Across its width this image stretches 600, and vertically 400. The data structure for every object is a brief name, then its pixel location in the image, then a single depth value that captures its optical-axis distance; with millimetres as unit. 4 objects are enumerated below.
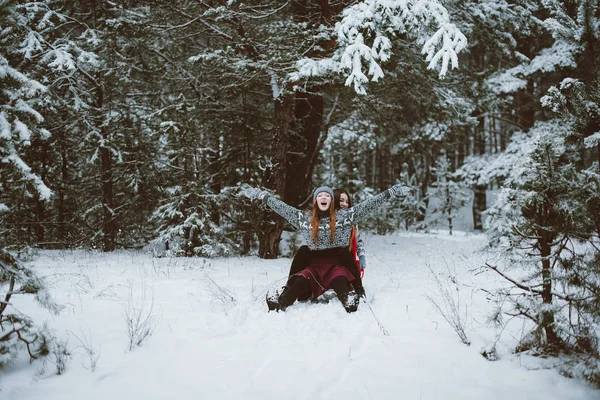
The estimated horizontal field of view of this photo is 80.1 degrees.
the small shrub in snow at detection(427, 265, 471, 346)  3396
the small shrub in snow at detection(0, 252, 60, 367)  2838
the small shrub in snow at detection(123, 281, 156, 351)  3426
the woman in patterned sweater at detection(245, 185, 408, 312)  4875
